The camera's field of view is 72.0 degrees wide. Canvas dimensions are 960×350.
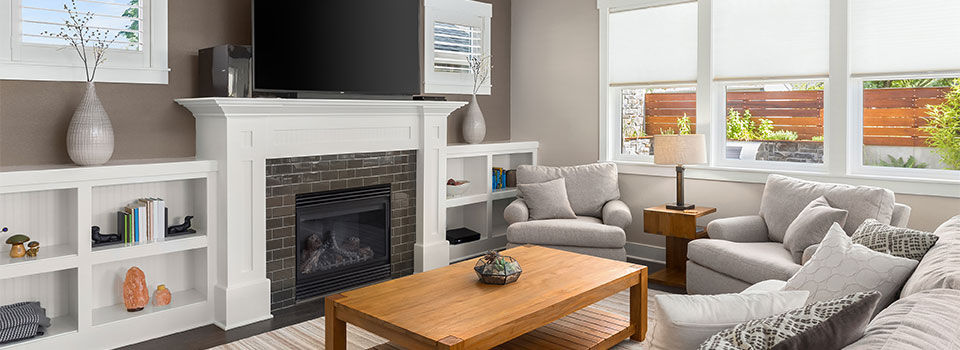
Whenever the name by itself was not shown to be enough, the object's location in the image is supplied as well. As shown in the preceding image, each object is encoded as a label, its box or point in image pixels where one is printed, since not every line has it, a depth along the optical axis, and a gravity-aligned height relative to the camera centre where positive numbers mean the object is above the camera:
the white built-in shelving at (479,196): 5.68 -0.28
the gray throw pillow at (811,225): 3.75 -0.35
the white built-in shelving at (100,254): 3.33 -0.48
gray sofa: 1.51 -0.38
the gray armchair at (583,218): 4.86 -0.42
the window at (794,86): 4.29 +0.59
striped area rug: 3.57 -0.97
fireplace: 4.42 -0.53
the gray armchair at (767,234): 3.84 -0.46
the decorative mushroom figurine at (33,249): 3.32 -0.43
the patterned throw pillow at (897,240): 2.53 -0.30
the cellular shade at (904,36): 4.15 +0.84
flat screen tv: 4.06 +0.79
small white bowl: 5.48 -0.21
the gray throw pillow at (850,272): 2.30 -0.38
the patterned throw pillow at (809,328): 1.50 -0.38
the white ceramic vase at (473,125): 5.76 +0.35
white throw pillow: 1.77 -0.41
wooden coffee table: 2.66 -0.63
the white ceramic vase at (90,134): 3.42 +0.16
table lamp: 4.84 +0.12
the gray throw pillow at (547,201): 5.31 -0.29
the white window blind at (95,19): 3.45 +0.79
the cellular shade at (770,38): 4.67 +0.94
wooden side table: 4.70 -0.48
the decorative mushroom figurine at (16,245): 3.29 -0.41
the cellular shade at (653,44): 5.34 +1.01
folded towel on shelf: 3.20 -0.78
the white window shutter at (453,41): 5.67 +1.10
